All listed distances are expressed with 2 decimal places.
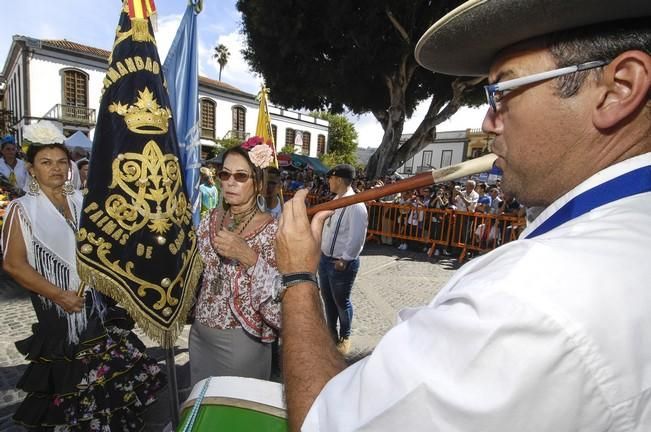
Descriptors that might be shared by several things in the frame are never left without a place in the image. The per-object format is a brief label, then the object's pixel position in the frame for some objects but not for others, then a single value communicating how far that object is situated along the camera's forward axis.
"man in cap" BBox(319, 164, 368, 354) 3.87
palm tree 52.75
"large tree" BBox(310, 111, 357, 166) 48.88
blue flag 3.54
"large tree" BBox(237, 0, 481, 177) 11.80
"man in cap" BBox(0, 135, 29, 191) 6.52
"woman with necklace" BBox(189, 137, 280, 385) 2.15
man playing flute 0.54
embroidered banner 1.83
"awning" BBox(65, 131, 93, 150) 10.57
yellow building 42.08
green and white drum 0.86
